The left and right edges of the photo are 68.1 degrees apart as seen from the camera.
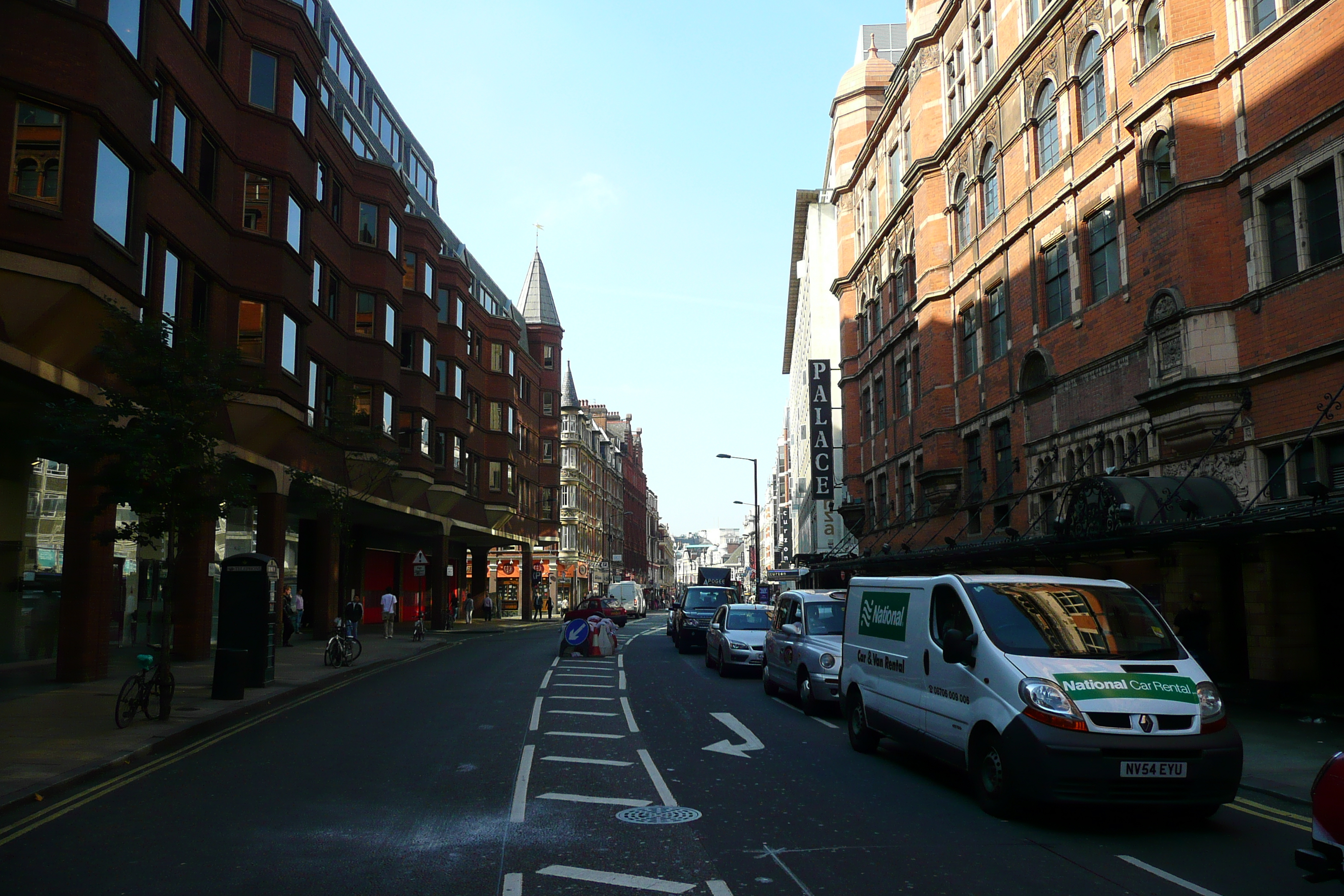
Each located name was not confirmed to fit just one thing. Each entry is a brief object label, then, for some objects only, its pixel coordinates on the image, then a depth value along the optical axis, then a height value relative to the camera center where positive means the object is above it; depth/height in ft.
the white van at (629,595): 217.77 -3.57
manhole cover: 25.89 -6.25
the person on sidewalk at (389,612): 110.22 -3.60
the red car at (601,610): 101.14 -3.76
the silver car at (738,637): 67.82 -4.11
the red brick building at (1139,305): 49.83 +17.90
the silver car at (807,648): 48.14 -3.59
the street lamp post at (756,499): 174.81 +15.21
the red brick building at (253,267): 50.93 +23.35
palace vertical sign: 147.54 +18.78
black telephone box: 56.80 -1.61
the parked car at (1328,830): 16.70 -4.28
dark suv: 95.20 -3.46
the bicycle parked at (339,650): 74.33 -5.29
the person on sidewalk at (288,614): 99.09 -3.39
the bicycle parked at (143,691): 42.78 -4.85
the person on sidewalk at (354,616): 92.27 -3.55
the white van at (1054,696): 24.40 -3.19
